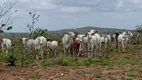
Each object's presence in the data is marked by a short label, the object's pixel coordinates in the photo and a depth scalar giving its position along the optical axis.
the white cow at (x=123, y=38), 26.06
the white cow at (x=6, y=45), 22.36
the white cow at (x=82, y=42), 21.98
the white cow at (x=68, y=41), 22.24
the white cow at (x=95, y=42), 21.38
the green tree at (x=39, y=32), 25.16
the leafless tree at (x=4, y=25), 12.42
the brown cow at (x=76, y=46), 21.90
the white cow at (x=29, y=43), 21.86
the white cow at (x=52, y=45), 20.86
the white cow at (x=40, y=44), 20.53
